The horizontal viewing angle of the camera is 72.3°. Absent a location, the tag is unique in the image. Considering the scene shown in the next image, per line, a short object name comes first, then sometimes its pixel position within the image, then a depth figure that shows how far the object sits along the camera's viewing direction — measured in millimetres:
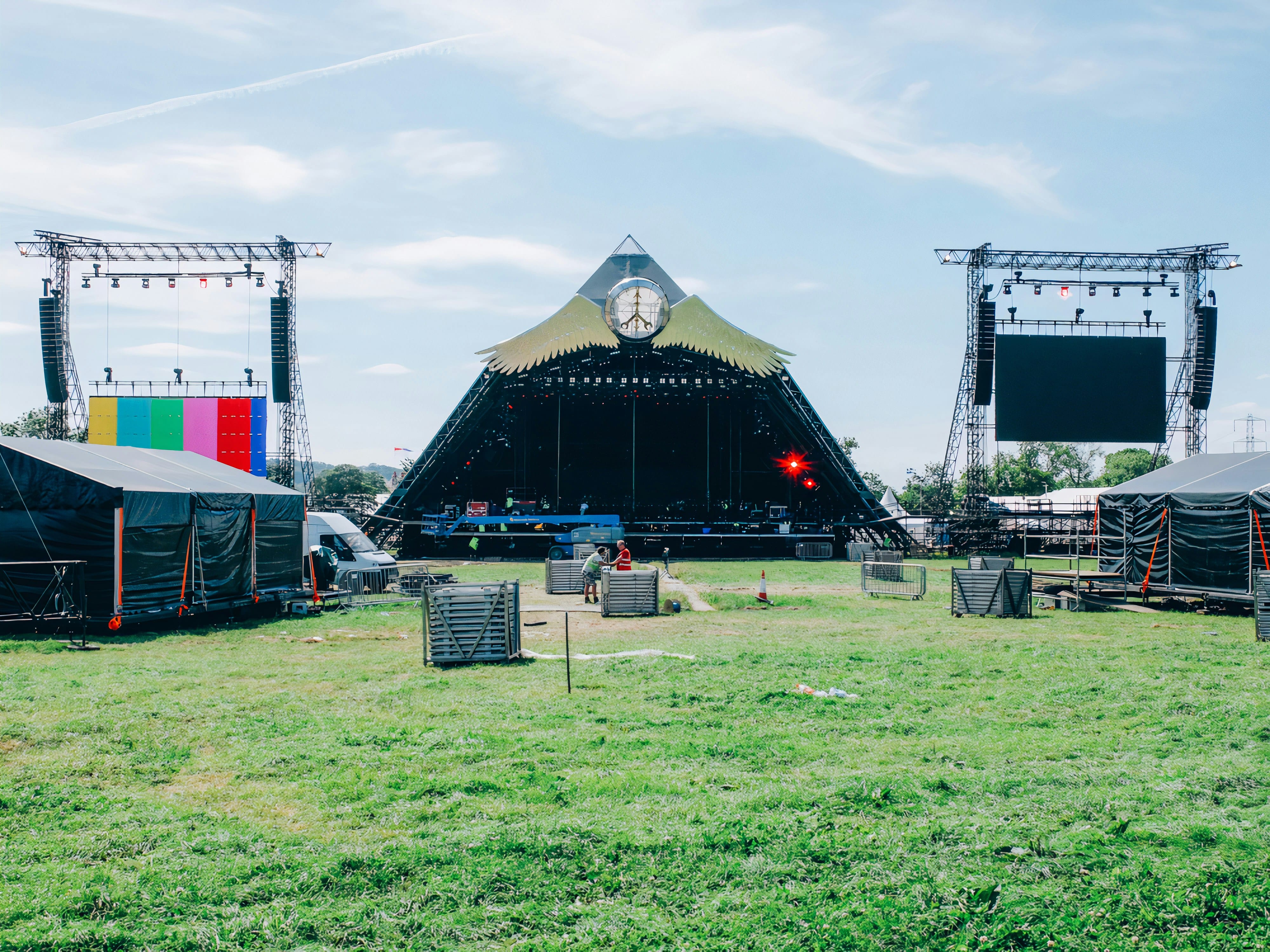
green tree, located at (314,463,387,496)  94938
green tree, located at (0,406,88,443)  79300
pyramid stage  44469
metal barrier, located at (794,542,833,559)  43625
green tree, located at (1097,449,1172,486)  99188
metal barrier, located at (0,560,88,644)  14227
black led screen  44969
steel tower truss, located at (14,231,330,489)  44656
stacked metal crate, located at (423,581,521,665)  11766
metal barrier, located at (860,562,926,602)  22562
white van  22625
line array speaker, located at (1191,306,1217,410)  45781
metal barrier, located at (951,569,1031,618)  17672
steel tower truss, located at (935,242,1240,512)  44531
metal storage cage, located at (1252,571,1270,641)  13938
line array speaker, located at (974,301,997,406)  44656
